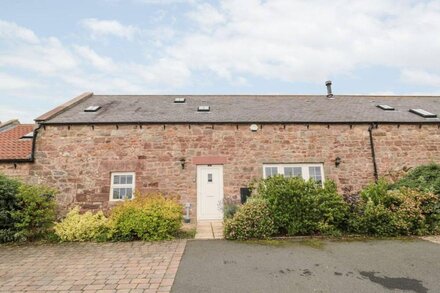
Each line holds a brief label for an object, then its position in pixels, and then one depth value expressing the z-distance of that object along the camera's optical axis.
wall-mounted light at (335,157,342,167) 10.98
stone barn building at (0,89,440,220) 10.41
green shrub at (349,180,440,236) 7.53
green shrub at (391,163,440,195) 8.11
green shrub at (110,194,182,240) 7.40
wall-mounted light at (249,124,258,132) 11.02
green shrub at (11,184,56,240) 7.38
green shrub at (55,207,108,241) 7.52
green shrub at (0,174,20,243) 7.34
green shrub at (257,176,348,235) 7.63
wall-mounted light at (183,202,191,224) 10.05
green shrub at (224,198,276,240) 7.42
